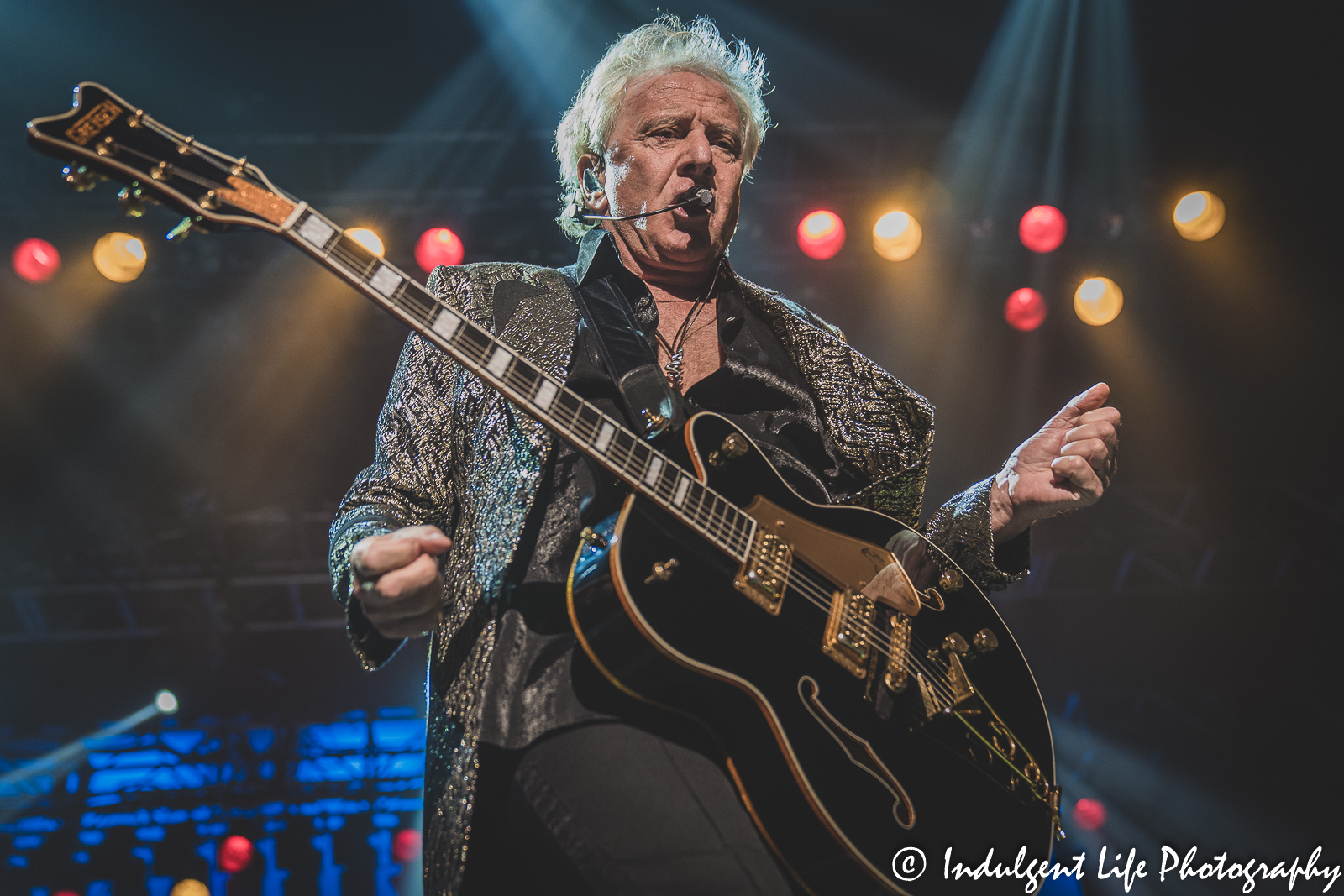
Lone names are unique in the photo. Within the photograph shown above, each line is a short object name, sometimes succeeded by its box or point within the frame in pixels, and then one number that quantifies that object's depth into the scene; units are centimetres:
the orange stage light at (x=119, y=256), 666
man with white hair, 150
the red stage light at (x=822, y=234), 716
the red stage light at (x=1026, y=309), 781
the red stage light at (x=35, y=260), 658
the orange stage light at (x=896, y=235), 720
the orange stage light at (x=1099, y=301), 773
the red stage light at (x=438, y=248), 676
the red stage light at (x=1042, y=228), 725
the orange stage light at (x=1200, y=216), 728
